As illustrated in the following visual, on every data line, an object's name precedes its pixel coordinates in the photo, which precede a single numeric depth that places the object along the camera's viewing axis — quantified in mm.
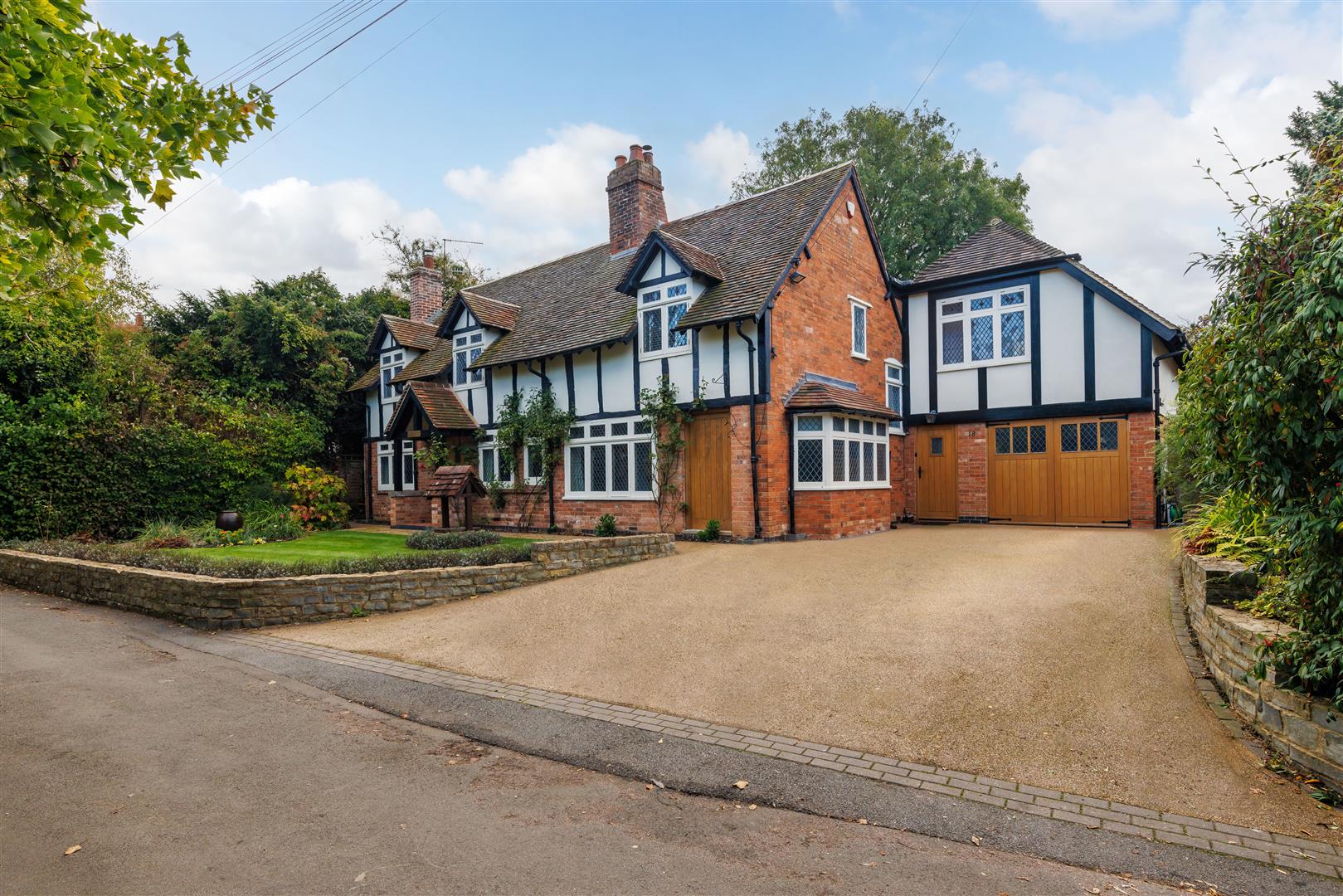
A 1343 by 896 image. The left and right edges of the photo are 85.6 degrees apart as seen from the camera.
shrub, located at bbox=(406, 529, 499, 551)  13734
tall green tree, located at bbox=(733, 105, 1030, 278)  29688
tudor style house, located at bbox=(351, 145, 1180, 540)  14484
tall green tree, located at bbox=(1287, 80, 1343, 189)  17095
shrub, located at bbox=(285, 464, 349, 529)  20234
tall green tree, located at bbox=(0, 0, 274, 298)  4395
